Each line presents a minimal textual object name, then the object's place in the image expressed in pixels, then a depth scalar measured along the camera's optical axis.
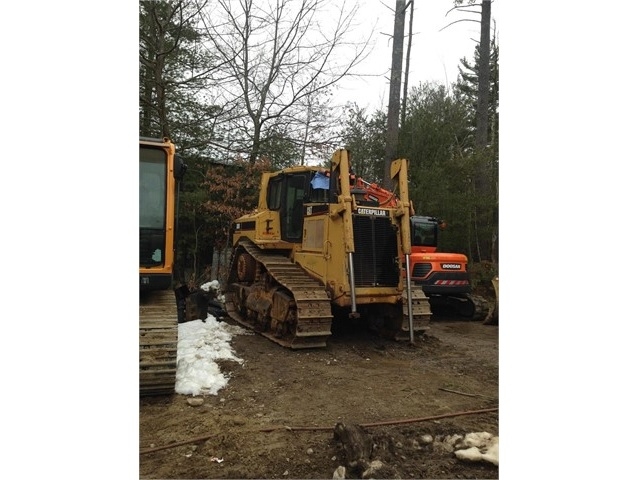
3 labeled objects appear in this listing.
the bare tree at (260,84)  12.83
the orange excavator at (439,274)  9.61
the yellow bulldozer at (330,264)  6.25
